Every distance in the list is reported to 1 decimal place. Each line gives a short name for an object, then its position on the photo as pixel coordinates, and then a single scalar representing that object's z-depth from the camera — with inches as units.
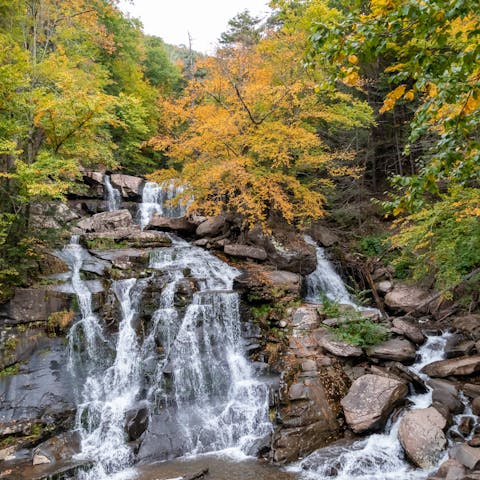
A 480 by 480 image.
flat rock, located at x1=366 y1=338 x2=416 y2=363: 348.8
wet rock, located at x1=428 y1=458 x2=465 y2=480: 219.8
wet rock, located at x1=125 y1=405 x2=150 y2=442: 300.4
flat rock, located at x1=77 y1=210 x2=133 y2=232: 590.6
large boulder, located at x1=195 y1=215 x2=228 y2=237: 594.2
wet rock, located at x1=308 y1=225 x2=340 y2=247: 627.5
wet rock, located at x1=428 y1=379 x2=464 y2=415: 290.5
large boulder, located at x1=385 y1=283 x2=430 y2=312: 460.4
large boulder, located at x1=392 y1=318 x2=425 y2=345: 382.6
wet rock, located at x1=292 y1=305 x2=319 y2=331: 395.2
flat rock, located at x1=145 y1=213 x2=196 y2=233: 624.1
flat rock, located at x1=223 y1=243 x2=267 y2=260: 523.2
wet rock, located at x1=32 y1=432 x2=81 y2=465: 272.4
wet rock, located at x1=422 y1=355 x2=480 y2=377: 320.5
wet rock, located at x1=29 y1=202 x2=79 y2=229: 402.9
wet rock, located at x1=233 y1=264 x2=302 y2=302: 430.9
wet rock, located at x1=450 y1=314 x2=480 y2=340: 373.1
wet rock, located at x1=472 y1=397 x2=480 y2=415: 283.4
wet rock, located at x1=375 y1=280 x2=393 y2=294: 504.9
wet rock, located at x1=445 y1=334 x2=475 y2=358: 350.3
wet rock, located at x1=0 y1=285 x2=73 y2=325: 355.3
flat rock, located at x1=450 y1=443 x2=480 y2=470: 227.5
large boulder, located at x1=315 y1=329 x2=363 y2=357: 349.4
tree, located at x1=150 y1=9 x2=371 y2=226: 464.4
